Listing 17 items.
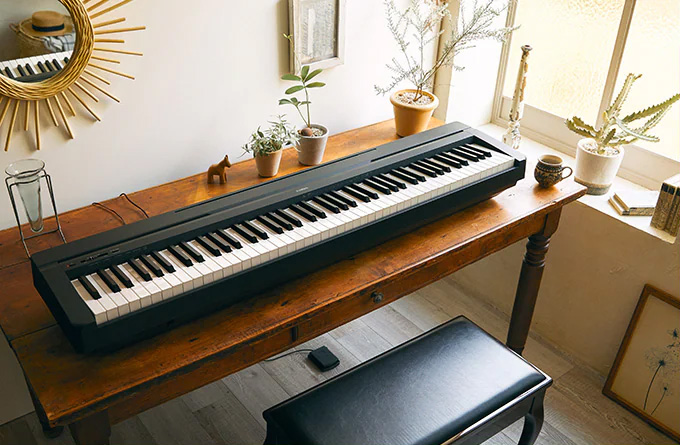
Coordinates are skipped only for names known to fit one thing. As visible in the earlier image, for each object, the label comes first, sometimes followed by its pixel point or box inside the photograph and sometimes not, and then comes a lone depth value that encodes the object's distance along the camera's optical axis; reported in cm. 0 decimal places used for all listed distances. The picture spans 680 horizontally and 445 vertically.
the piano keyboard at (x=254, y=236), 142
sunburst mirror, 171
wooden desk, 137
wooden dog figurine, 202
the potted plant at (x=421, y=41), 233
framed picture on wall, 216
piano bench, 160
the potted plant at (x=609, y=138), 222
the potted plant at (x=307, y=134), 212
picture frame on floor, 220
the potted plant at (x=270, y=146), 203
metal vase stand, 171
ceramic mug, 208
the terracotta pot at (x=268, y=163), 204
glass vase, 173
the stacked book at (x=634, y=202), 226
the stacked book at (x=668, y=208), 212
